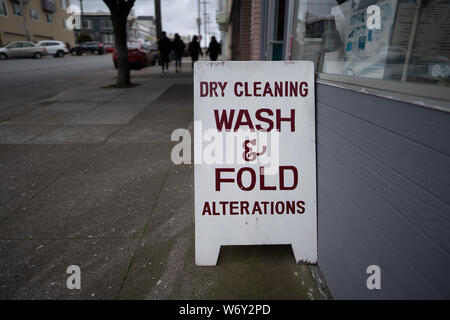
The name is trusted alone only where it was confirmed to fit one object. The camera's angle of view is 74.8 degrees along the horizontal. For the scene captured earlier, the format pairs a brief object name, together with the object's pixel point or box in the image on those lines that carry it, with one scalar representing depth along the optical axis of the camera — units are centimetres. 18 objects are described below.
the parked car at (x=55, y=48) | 3412
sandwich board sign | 220
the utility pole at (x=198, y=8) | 6601
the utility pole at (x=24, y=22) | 3846
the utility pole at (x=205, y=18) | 7697
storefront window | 124
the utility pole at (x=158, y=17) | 1998
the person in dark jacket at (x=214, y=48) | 1664
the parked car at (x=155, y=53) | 2398
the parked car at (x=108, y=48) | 4675
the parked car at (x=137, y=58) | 1869
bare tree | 988
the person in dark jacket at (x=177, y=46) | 1628
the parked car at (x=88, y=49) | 4169
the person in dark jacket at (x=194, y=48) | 1652
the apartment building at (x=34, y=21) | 3853
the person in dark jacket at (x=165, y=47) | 1564
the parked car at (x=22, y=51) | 2948
